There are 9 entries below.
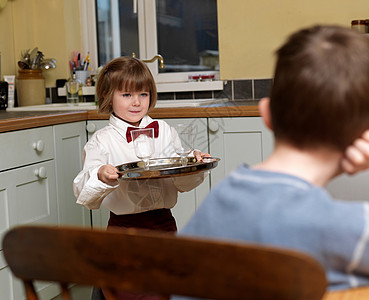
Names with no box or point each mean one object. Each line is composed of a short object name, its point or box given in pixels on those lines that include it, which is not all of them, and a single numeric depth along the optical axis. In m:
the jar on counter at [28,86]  3.50
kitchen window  3.51
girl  1.99
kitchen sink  2.95
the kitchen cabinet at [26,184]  2.38
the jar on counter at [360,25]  2.93
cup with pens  3.61
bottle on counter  3.44
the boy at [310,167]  0.71
